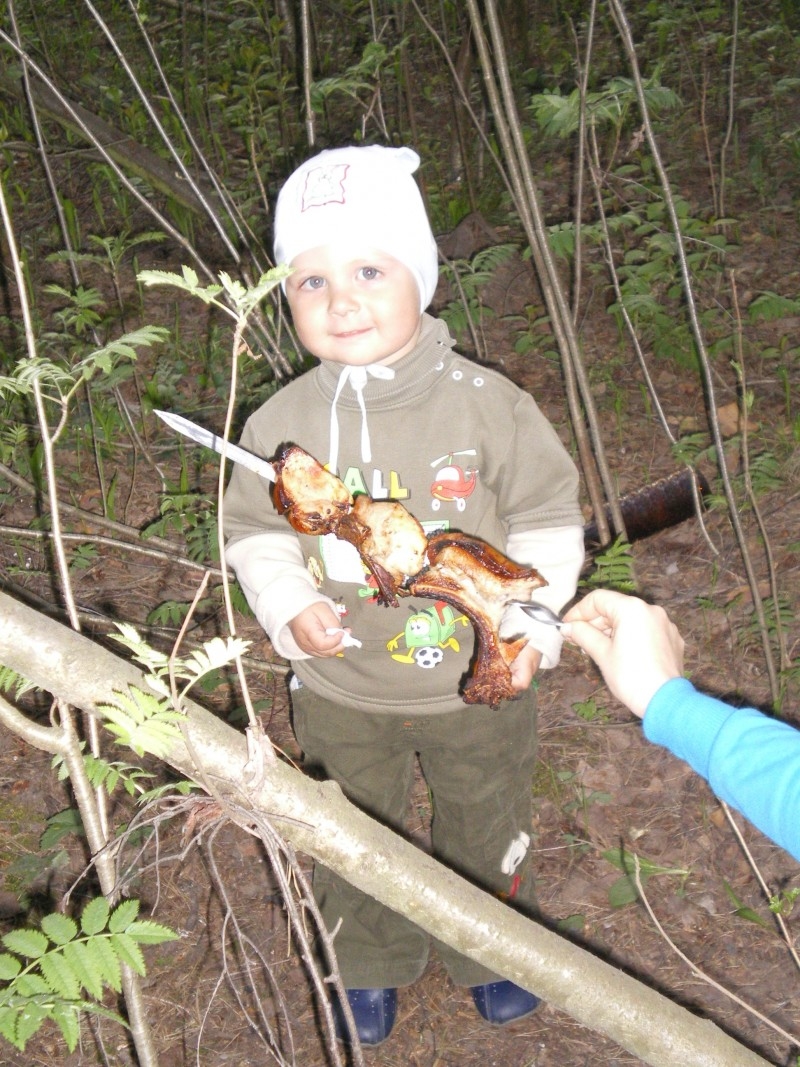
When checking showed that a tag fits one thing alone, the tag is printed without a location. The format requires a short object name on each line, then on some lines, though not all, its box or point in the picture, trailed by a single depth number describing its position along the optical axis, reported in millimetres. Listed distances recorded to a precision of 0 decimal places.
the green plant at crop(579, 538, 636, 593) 3014
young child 2250
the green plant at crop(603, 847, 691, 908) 3217
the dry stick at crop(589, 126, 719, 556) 3352
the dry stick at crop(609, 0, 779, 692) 2771
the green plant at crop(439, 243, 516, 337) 4727
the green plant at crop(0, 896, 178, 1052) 1330
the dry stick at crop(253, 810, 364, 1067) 1251
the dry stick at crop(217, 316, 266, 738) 1201
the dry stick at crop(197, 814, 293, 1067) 1340
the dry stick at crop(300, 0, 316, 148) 2946
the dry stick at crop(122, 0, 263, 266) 3227
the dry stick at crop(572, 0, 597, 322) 2875
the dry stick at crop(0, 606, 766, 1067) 1187
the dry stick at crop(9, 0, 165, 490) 3095
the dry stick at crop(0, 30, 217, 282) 2881
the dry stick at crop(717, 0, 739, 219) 3467
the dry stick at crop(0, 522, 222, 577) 4004
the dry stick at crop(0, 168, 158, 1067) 1322
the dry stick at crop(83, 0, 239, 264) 2961
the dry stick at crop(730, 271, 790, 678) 3216
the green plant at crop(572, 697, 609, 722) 3814
